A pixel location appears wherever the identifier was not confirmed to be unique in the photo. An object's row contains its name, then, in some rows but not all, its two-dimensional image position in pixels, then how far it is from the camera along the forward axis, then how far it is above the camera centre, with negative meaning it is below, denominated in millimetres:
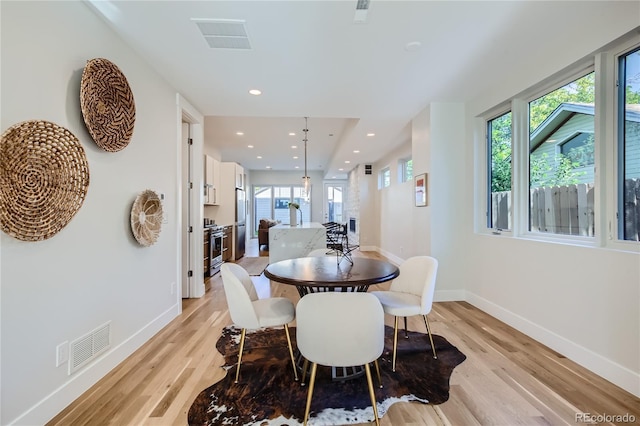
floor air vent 1873 -914
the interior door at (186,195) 4008 +288
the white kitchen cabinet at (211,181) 5867 +749
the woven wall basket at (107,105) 1934 +822
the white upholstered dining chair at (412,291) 2215 -675
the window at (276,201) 12133 +603
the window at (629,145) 1989 +482
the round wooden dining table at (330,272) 1872 -422
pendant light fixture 6508 +682
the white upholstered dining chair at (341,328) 1521 -608
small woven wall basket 2488 -12
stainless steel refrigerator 7336 -262
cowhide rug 1687 -1180
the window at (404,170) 6285 +1007
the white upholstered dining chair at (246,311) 1964 -707
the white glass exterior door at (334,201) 12094 +588
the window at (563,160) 2359 +488
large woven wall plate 1432 +207
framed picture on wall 3951 +355
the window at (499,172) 3275 +498
